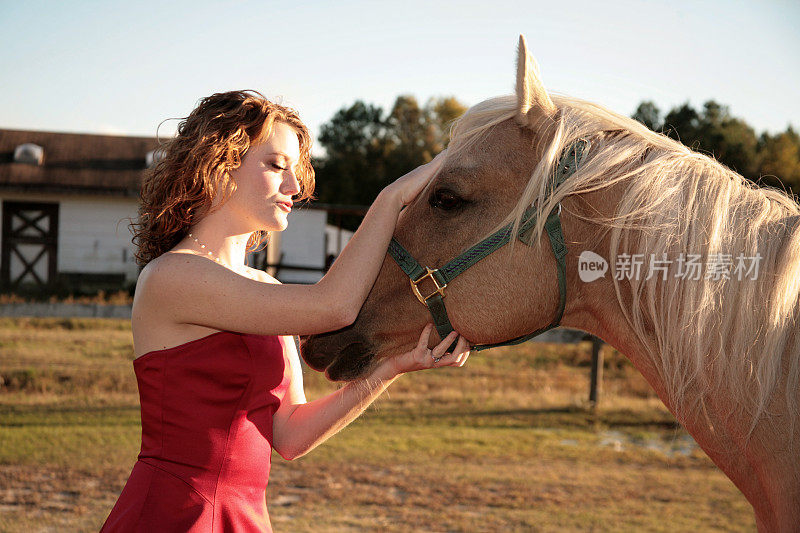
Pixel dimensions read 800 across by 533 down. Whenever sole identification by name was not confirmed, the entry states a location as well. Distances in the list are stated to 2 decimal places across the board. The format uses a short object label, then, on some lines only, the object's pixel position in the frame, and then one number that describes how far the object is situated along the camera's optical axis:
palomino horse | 1.57
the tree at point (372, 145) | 29.70
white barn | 20.08
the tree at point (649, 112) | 32.02
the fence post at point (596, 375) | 7.09
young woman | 1.66
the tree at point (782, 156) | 21.58
